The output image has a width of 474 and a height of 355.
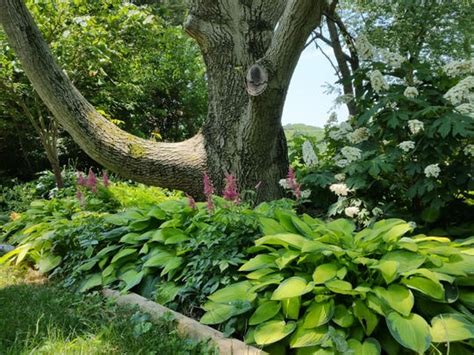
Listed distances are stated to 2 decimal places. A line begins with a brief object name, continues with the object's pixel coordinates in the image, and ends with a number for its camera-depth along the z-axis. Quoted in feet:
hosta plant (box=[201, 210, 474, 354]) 6.27
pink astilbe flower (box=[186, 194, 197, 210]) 10.16
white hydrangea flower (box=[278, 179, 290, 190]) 12.07
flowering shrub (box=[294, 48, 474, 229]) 9.57
